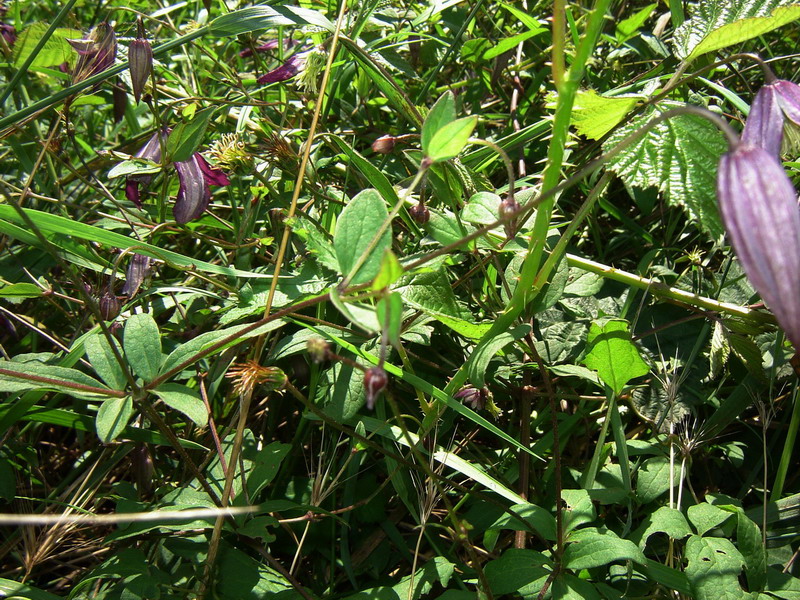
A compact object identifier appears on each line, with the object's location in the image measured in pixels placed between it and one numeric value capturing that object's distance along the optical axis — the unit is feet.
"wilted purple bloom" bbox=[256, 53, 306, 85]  1.34
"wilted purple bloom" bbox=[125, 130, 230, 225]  1.19
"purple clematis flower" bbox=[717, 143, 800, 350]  0.64
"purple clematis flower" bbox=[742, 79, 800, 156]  0.79
